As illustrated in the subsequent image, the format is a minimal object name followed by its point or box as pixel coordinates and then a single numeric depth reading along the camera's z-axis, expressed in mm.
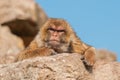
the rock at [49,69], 14352
